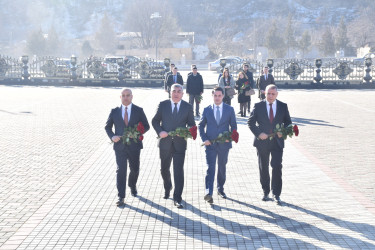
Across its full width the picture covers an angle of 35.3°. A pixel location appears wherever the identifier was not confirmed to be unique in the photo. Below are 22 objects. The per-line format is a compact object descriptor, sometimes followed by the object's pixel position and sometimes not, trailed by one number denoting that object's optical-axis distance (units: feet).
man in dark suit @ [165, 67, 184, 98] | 58.23
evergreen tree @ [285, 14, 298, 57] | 273.13
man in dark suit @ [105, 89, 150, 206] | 25.93
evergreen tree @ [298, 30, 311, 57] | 269.83
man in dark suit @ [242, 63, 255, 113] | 59.26
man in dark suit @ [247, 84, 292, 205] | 26.03
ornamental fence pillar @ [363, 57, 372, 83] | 105.09
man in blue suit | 26.30
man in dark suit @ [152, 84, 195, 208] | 25.77
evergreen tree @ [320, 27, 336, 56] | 261.03
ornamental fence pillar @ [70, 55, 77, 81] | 116.45
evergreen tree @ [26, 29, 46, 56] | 293.43
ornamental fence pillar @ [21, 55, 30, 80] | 118.83
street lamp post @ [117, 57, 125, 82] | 114.21
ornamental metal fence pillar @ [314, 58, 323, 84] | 105.09
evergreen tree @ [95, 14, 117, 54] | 331.57
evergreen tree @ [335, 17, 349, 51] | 270.67
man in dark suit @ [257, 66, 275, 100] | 58.59
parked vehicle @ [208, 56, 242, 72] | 180.45
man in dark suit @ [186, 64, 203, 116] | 55.83
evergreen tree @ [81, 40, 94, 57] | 307.17
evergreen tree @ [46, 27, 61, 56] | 310.04
